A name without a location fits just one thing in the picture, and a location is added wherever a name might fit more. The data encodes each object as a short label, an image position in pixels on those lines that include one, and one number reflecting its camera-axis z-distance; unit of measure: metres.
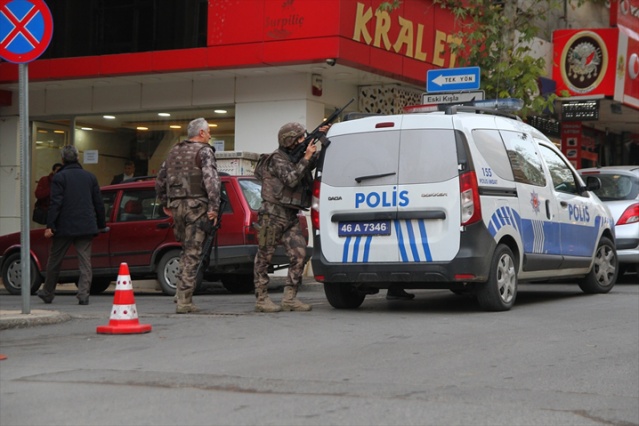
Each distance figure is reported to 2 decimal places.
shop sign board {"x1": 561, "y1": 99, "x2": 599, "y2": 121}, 26.48
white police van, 10.30
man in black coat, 12.79
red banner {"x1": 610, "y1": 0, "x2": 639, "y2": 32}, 26.95
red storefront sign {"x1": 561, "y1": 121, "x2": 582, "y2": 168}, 29.34
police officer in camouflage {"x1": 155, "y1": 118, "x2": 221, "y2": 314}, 10.63
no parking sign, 10.04
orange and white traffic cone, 9.16
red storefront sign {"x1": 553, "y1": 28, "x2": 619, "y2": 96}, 26.06
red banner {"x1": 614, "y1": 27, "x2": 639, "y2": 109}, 26.47
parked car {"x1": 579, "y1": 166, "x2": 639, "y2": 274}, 15.25
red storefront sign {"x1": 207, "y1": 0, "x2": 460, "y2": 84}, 17.78
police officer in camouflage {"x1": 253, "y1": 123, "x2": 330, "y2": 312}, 10.70
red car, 14.06
